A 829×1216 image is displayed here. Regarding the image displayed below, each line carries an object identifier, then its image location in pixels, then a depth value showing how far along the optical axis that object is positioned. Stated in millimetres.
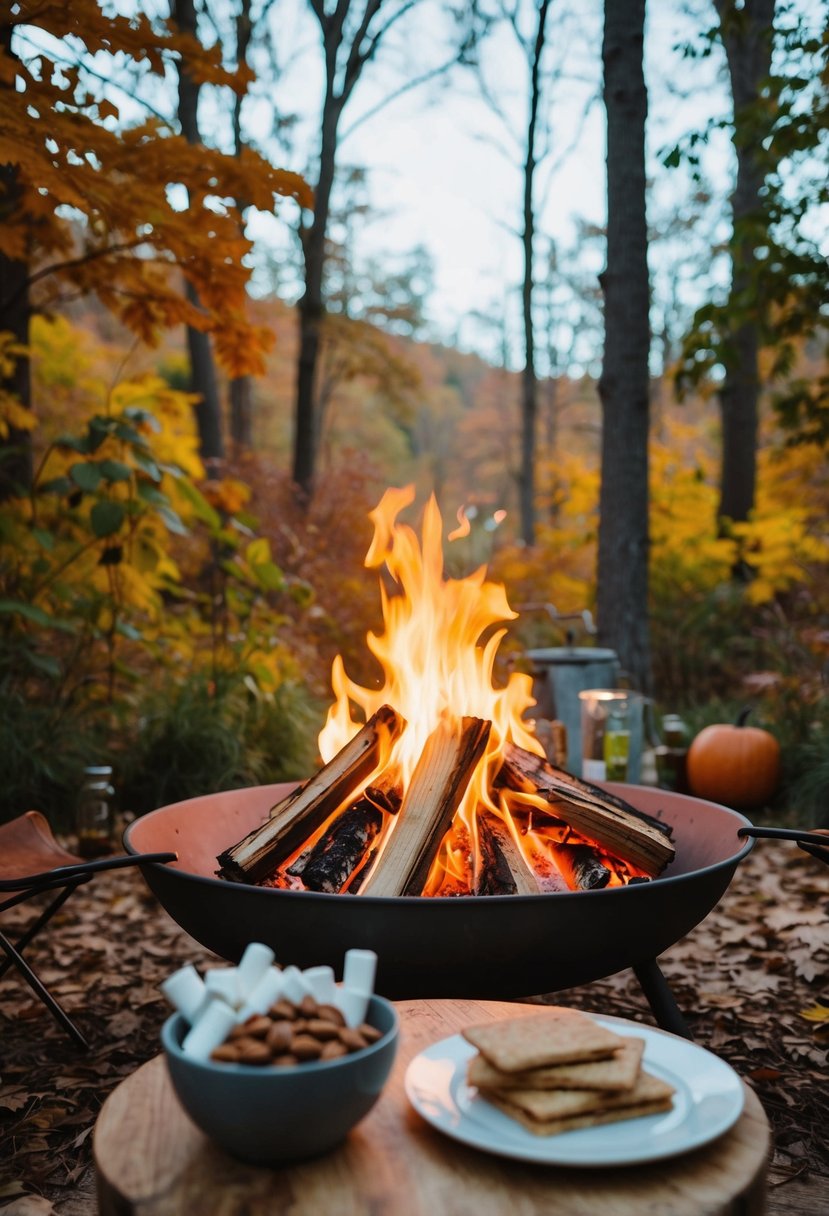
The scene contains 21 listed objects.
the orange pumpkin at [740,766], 4441
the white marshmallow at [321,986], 1085
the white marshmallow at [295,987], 1073
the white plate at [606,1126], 967
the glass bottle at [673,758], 4773
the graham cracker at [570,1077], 1030
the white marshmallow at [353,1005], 1060
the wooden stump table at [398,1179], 920
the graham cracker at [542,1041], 1049
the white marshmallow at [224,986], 1035
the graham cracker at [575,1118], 1001
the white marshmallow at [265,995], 1045
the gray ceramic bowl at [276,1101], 936
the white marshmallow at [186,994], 1027
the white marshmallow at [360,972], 1078
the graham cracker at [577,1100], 1013
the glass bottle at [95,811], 3684
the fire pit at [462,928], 1544
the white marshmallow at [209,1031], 978
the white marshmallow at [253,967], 1062
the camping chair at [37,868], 1707
